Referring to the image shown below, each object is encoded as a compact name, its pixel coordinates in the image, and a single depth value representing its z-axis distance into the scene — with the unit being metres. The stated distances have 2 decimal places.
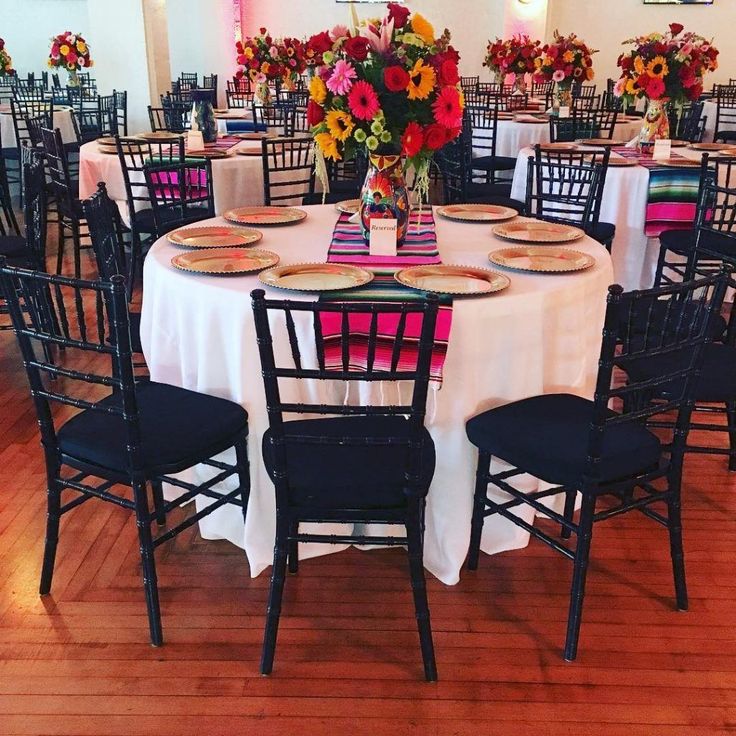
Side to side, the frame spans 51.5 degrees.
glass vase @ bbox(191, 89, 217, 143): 4.68
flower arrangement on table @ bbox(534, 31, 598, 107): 6.26
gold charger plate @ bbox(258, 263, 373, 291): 2.04
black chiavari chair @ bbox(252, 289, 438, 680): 1.63
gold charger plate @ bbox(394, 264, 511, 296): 2.04
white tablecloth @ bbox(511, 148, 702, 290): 4.14
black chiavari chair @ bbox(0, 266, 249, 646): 1.81
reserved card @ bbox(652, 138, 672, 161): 4.33
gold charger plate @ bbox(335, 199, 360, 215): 2.96
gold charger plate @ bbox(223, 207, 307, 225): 2.78
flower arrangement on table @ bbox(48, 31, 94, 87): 8.01
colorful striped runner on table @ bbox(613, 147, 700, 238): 4.08
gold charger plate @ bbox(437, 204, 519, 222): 2.88
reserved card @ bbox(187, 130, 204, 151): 4.52
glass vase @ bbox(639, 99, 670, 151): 4.49
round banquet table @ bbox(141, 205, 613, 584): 2.03
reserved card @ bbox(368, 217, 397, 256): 2.35
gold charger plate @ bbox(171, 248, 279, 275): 2.19
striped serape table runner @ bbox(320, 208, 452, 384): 1.93
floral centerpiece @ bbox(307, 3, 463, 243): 2.13
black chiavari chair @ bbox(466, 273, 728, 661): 1.78
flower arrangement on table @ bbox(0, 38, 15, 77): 8.07
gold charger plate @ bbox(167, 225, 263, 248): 2.48
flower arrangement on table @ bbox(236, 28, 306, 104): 5.96
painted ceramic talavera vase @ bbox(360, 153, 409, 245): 2.35
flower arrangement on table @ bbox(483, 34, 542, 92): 7.40
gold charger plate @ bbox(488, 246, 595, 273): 2.23
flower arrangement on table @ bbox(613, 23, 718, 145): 4.18
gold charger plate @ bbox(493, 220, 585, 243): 2.55
